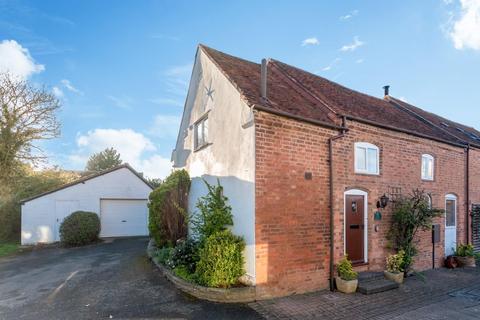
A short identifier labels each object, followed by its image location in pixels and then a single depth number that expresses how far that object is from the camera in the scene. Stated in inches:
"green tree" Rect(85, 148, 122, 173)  1389.0
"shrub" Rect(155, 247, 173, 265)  340.0
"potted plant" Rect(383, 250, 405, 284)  295.4
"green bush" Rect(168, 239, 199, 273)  304.3
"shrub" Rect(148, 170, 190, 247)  410.9
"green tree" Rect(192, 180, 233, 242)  278.8
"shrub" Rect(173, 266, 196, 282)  271.0
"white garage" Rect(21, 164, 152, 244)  584.1
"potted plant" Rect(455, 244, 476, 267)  398.3
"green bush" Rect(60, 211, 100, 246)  541.6
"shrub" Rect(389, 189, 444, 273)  320.5
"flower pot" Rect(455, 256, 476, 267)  398.0
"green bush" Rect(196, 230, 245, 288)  246.1
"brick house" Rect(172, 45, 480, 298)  250.4
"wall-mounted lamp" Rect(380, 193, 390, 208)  321.8
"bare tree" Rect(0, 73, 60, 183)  669.3
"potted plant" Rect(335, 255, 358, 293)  265.0
